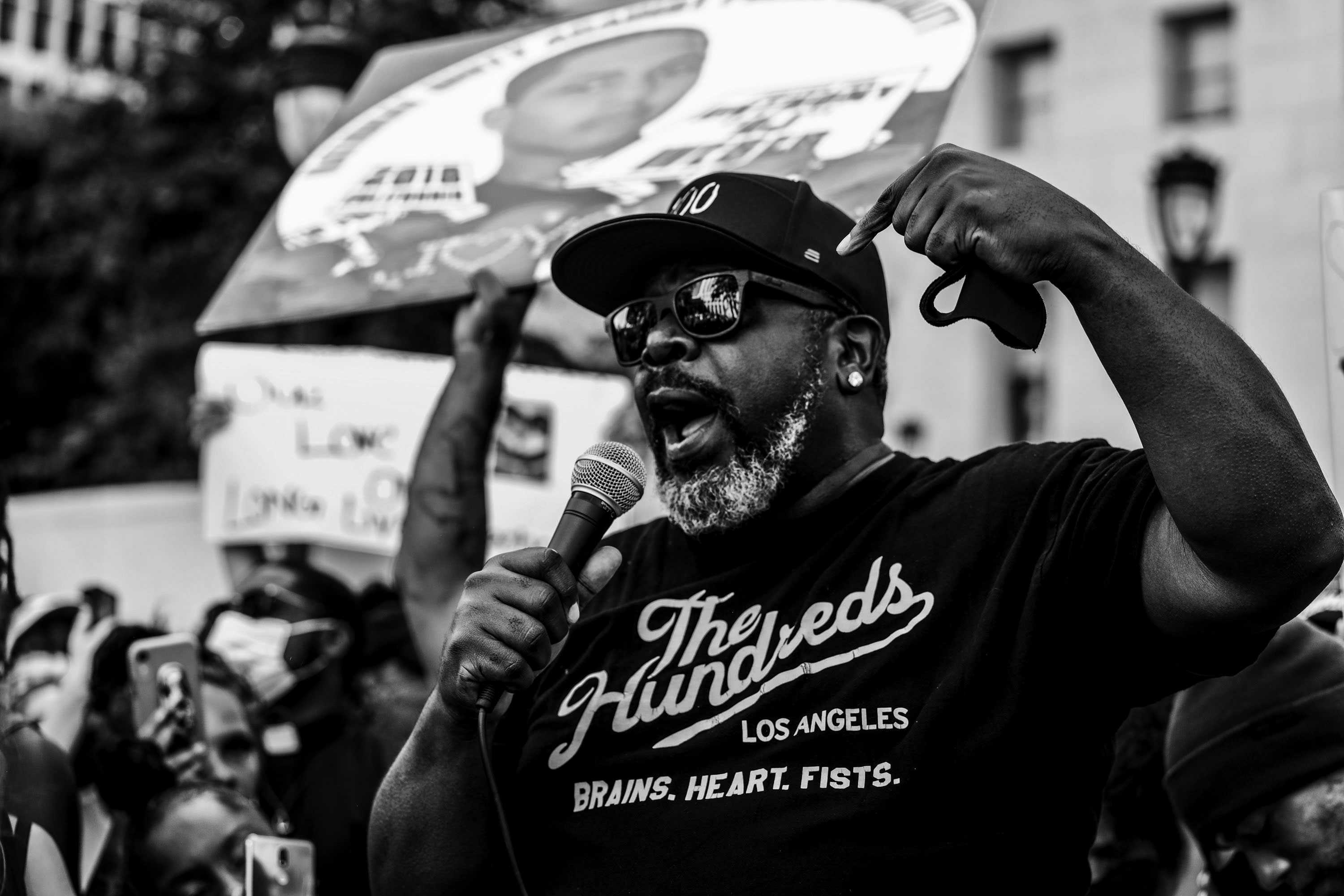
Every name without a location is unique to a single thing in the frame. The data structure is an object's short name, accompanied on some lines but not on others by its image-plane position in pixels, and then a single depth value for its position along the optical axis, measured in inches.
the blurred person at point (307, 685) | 176.7
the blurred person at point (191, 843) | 141.3
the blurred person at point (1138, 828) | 142.3
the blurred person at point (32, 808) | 111.1
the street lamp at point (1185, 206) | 374.3
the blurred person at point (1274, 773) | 120.5
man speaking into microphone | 87.6
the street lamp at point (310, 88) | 259.3
